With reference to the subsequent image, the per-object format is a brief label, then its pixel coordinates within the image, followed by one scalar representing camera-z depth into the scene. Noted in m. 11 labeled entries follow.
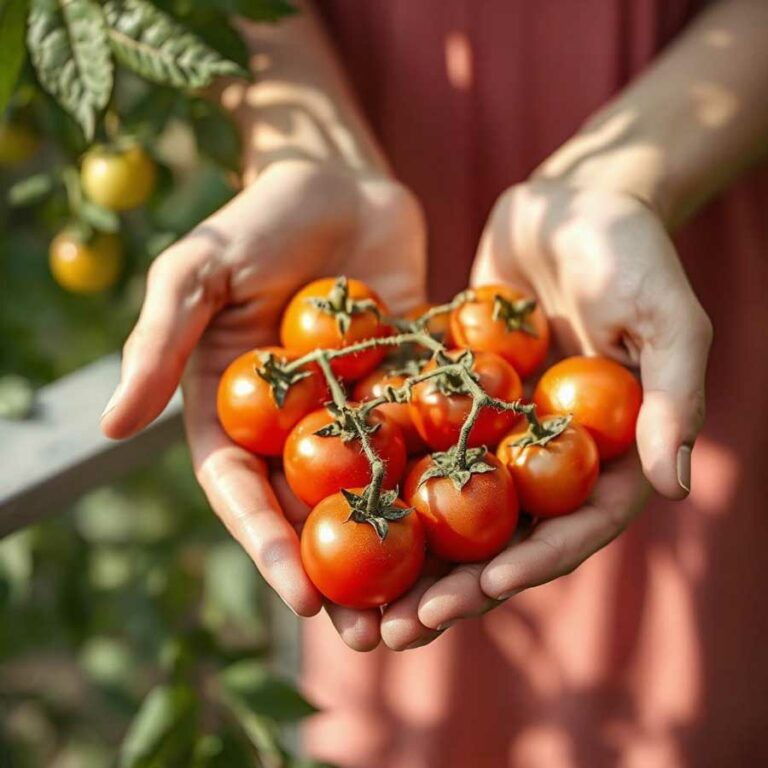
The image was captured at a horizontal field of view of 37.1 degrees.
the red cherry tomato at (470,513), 0.27
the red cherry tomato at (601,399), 0.30
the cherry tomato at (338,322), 0.32
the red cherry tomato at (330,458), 0.28
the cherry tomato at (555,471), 0.29
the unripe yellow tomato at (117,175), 0.36
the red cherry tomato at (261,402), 0.30
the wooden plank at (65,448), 0.30
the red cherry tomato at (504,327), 0.32
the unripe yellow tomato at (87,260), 0.38
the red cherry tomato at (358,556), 0.26
